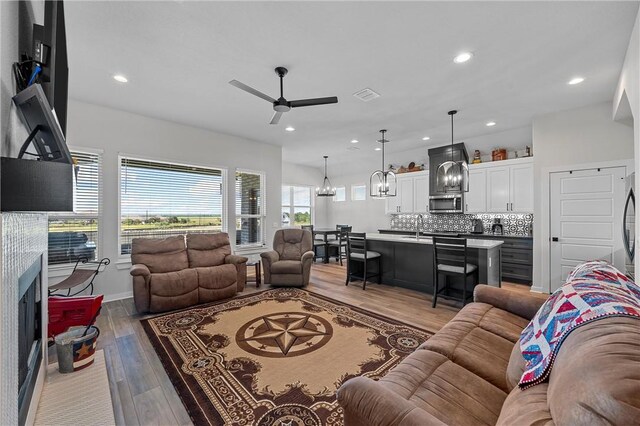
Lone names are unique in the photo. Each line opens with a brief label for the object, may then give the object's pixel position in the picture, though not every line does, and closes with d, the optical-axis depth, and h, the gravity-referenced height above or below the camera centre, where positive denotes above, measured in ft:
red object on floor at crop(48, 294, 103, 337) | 8.81 -3.12
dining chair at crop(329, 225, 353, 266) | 22.05 -2.40
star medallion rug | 6.13 -4.18
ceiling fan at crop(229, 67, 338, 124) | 9.29 +3.79
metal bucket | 6.55 -3.25
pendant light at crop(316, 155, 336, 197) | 22.18 +1.85
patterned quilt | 3.38 -1.32
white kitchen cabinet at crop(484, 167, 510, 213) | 17.57 +1.50
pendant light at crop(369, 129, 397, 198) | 15.77 +2.28
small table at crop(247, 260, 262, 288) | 15.34 -3.29
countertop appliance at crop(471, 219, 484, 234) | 19.79 -1.00
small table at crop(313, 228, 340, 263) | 23.67 -2.73
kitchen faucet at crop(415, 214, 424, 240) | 22.93 -0.54
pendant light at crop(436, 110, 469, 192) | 12.49 +1.72
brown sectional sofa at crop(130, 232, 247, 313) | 11.46 -2.57
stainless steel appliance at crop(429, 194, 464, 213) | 19.88 +0.73
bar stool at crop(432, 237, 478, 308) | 11.81 -2.28
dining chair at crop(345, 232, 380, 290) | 15.31 -2.29
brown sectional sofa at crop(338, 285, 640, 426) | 2.15 -2.33
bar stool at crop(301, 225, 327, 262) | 24.16 -2.63
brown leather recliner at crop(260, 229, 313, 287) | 15.29 -2.63
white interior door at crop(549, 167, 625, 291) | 12.66 -0.27
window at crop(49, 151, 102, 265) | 12.25 -0.31
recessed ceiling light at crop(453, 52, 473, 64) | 8.93 +5.11
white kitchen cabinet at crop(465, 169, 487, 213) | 18.61 +1.38
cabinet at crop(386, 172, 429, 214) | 21.68 +1.54
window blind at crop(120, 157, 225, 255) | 14.40 +0.87
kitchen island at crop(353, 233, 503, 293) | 12.53 -2.37
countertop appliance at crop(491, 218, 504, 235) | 18.81 -1.02
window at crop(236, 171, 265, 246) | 18.76 +0.38
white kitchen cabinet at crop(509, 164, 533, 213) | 16.62 +1.49
